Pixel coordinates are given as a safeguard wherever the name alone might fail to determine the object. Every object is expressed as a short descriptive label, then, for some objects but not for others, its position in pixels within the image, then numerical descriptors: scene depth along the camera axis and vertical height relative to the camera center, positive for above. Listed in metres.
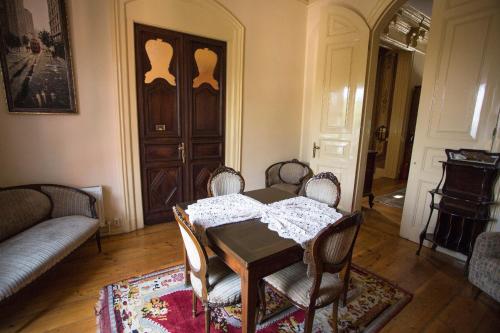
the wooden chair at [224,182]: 2.34 -0.59
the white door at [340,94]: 3.13 +0.40
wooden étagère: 2.27 -0.66
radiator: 2.63 -0.83
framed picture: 2.15 +0.52
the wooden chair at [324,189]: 2.12 -0.57
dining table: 1.25 -0.68
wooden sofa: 1.63 -0.95
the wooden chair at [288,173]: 3.86 -0.79
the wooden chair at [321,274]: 1.27 -0.92
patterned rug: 1.67 -1.36
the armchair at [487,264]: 1.82 -1.02
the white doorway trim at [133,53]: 2.63 +0.76
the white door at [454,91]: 2.29 +0.36
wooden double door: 2.89 +0.06
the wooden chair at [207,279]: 1.31 -0.93
